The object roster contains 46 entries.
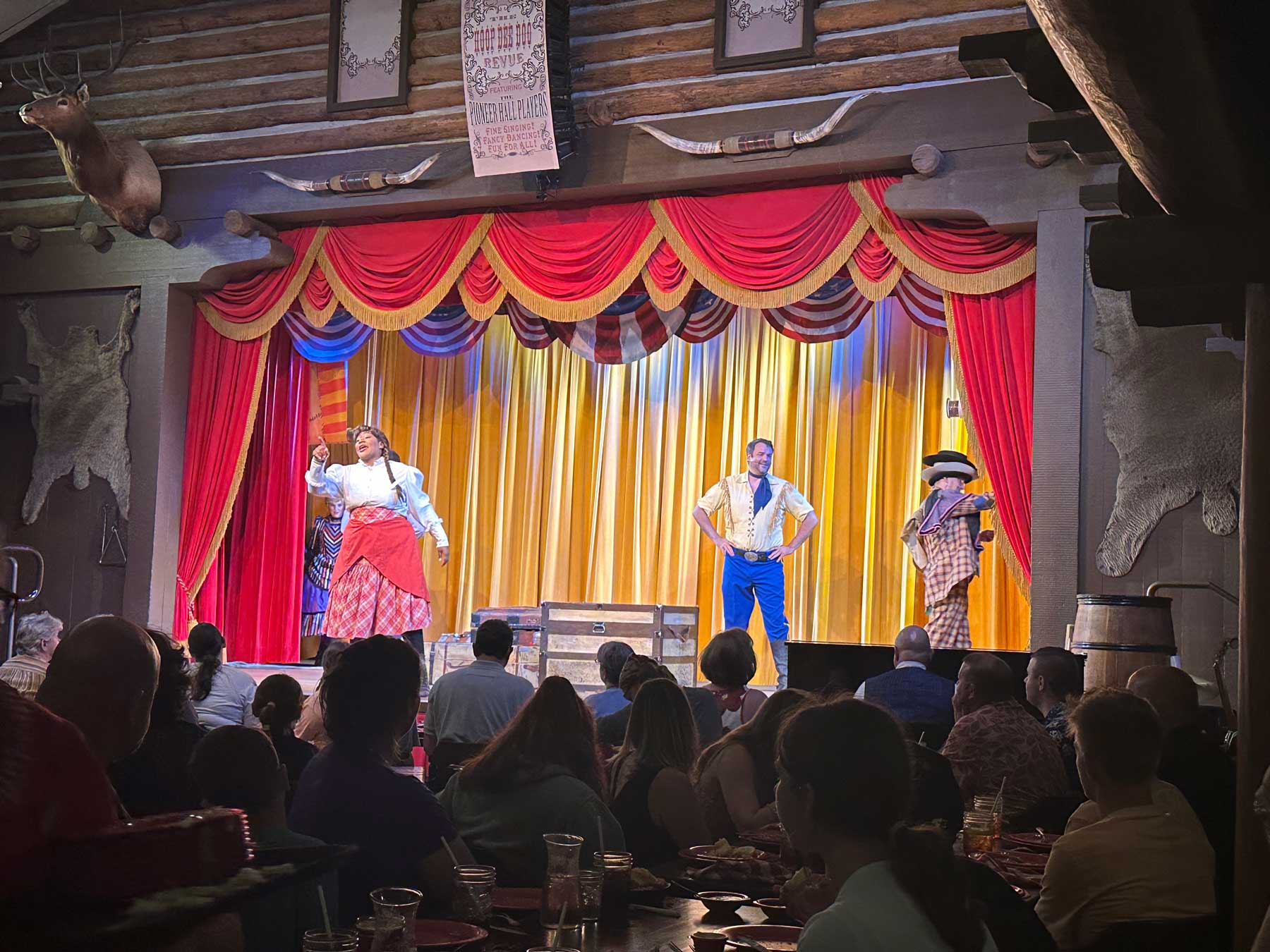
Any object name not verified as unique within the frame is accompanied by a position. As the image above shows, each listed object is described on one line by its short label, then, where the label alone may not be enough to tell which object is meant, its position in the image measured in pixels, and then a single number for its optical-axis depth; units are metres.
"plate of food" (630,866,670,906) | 2.86
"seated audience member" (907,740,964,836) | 3.58
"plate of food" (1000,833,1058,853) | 3.75
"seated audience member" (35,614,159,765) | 2.03
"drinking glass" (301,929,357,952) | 1.98
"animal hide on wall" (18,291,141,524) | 9.77
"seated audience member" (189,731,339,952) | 2.43
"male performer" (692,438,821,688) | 10.20
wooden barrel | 5.90
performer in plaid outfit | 8.73
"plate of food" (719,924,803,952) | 2.41
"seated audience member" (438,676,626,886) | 3.18
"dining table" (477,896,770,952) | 2.43
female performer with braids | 9.92
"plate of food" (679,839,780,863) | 3.22
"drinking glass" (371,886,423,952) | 2.13
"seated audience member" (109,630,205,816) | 3.33
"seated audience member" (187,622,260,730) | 5.93
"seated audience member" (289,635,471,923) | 2.79
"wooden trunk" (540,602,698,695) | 9.26
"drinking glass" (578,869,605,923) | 2.60
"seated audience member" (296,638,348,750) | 5.57
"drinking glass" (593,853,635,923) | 2.77
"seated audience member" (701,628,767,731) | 5.91
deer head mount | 8.91
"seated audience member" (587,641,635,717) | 6.01
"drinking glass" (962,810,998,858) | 3.45
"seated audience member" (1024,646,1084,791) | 5.38
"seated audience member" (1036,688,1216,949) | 2.75
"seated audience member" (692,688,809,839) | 4.07
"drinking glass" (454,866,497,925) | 2.61
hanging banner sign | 8.41
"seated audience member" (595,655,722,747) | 5.15
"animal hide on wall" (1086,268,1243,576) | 7.16
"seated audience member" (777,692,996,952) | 1.87
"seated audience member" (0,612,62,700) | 5.96
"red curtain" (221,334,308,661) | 10.54
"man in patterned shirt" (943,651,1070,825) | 4.43
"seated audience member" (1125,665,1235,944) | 3.62
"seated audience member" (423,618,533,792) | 5.70
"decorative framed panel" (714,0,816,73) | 8.25
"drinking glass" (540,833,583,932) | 2.55
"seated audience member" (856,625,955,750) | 5.53
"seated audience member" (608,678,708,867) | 3.74
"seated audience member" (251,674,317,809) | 4.31
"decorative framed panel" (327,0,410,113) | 9.22
